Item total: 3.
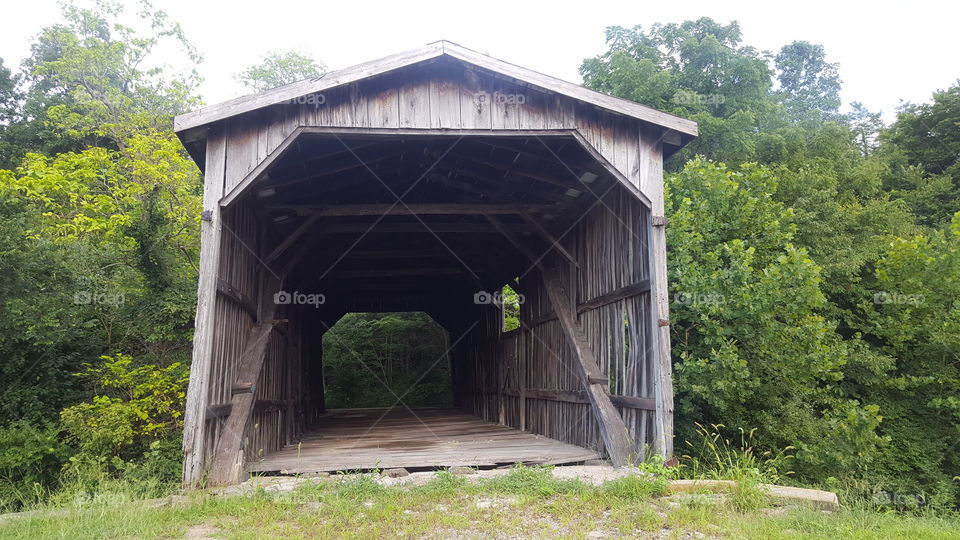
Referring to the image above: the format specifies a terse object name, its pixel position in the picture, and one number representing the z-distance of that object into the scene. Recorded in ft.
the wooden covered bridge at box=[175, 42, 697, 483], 19.57
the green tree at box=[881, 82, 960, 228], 51.21
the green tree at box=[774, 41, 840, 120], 101.19
